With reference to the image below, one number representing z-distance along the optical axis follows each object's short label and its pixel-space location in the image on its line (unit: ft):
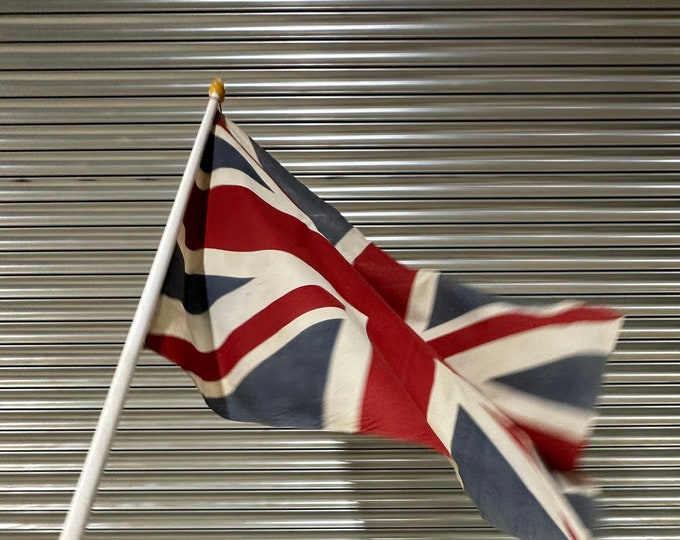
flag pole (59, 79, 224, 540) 3.27
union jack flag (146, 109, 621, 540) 3.91
